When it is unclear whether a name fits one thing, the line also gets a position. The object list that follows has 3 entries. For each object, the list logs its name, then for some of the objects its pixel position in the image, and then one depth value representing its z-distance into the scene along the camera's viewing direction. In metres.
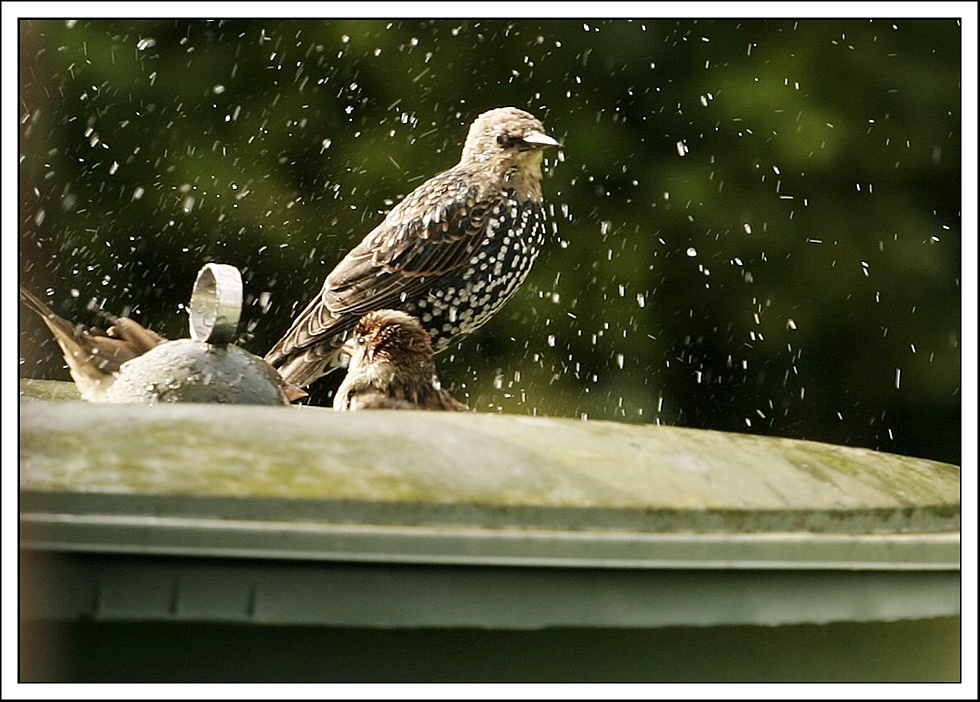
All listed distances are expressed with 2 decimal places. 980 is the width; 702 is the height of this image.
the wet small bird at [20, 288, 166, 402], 5.15
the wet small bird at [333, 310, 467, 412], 5.49
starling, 6.46
